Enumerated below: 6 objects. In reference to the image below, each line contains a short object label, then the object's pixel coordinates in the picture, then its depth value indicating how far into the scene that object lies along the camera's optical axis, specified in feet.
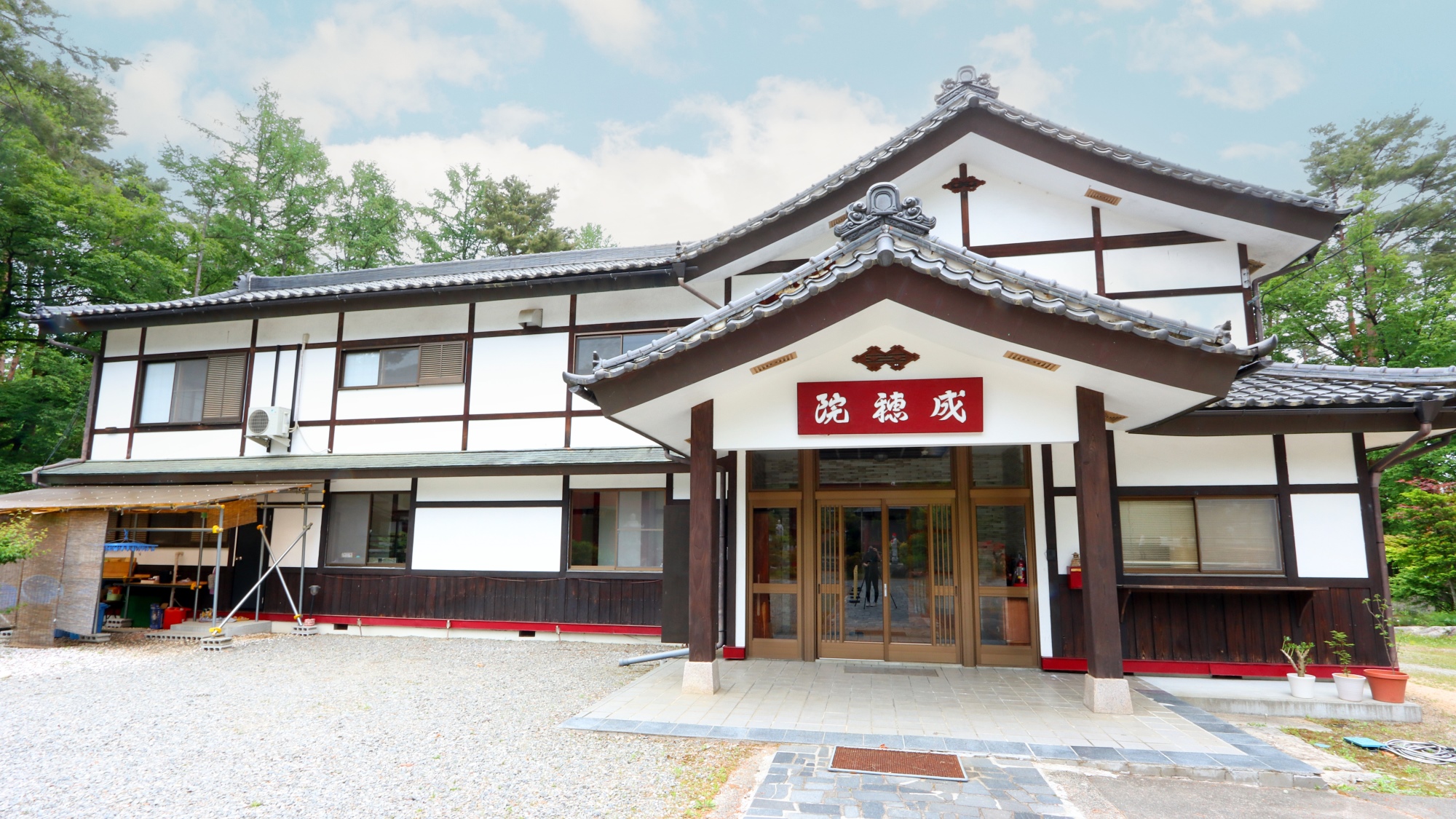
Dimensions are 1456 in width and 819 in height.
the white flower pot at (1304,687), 20.71
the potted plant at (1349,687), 20.34
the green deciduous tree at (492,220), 80.69
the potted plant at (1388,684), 19.95
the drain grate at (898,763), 14.78
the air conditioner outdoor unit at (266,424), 34.99
